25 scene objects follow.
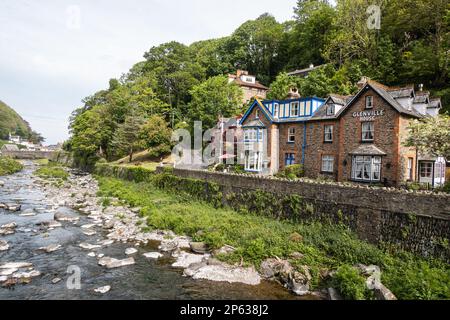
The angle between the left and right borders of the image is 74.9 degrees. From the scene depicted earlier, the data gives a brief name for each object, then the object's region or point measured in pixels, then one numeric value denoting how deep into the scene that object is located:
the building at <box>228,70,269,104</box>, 60.62
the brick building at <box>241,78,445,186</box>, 23.06
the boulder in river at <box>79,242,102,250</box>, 17.94
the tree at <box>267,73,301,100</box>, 45.66
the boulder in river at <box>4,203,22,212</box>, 26.68
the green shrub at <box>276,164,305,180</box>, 29.23
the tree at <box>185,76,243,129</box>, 50.06
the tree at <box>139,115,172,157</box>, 50.69
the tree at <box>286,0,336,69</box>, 57.31
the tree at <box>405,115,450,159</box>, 17.92
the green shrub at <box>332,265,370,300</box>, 11.59
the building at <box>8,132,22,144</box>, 167.38
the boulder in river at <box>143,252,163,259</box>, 16.77
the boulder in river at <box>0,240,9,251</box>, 17.01
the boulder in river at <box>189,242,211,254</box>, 17.55
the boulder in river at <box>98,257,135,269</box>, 15.33
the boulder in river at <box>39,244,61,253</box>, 17.17
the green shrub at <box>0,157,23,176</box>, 55.14
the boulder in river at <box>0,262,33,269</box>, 14.48
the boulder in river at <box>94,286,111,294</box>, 12.62
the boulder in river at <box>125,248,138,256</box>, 17.23
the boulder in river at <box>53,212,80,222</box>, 24.25
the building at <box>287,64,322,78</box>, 55.44
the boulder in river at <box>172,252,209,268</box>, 15.69
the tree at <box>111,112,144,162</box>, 54.50
